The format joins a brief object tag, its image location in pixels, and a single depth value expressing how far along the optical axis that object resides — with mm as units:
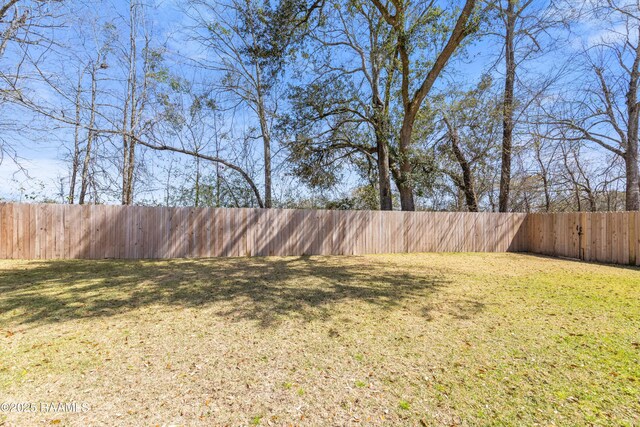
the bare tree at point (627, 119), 8758
